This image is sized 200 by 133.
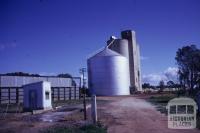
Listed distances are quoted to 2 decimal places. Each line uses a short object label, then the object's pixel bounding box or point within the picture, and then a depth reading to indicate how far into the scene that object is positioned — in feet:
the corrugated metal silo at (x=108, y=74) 212.84
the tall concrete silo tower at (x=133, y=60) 253.44
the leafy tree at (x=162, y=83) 317.87
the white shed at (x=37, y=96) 99.96
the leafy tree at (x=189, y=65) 182.91
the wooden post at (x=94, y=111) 62.09
